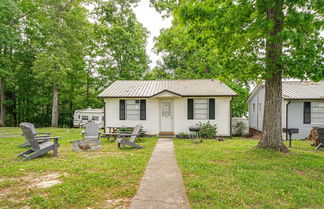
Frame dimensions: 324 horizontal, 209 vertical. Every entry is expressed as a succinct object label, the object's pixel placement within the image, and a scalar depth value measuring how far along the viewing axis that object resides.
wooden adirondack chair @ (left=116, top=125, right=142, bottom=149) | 7.41
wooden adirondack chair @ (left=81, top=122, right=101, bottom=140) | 9.33
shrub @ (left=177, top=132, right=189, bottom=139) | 10.87
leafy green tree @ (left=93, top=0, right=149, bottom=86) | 20.70
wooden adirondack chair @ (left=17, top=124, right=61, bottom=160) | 5.64
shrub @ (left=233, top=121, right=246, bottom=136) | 12.38
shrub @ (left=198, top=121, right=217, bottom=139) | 10.80
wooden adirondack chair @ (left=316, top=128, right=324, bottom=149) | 7.50
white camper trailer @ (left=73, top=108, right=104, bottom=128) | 17.44
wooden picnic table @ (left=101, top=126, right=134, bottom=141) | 10.73
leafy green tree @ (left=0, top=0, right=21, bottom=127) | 14.80
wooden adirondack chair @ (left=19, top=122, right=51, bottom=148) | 6.25
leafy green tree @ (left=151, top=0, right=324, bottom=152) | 4.77
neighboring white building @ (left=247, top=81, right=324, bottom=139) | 10.69
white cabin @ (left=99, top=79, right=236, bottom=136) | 11.18
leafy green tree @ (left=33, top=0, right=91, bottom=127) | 16.25
